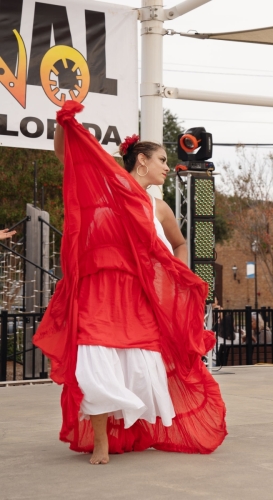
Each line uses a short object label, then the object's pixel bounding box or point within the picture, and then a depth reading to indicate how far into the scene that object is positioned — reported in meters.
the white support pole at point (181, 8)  9.22
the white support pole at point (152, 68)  9.23
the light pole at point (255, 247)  36.41
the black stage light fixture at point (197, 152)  10.80
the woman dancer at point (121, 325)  4.39
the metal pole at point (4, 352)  10.10
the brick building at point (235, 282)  52.22
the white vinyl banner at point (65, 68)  8.80
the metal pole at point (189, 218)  10.66
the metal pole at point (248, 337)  12.69
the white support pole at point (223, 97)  9.67
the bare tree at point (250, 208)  34.56
